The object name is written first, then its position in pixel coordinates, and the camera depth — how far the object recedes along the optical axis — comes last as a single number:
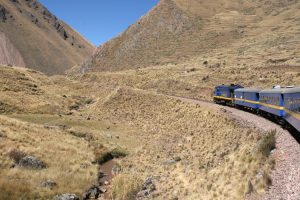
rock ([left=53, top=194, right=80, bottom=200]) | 23.39
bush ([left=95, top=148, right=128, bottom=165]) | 35.47
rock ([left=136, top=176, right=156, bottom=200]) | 24.58
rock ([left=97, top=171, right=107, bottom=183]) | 29.94
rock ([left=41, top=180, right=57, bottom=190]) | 25.18
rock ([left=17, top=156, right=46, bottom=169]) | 28.80
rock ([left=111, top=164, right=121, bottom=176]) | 31.18
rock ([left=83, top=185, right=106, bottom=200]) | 25.22
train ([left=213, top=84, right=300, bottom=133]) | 24.23
